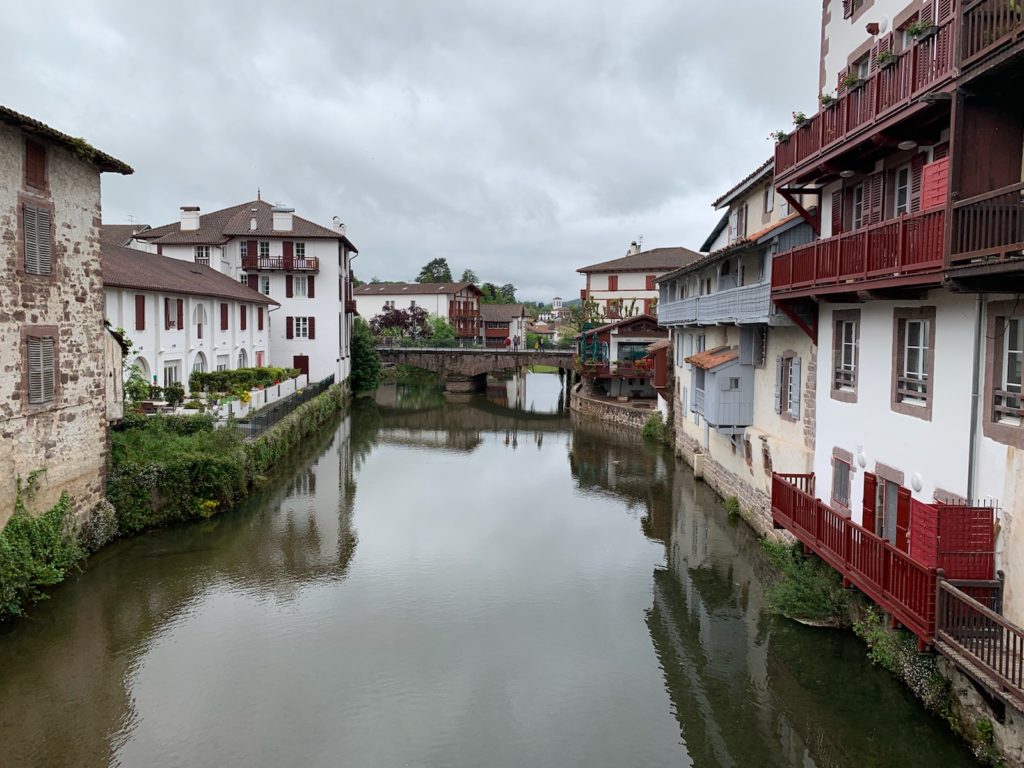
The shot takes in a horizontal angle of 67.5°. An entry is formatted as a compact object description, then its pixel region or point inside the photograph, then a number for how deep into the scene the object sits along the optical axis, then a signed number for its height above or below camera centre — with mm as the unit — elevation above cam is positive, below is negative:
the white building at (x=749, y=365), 18391 -676
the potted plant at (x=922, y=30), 10430 +4268
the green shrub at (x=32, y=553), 14289 -4311
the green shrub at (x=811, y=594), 14141 -4732
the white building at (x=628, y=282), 64375 +4958
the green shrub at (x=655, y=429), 36906 -4357
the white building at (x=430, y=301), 103188 +5295
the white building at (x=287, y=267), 51188 +4818
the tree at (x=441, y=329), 94312 +1277
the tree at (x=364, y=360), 62594 -1701
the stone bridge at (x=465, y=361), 64375 -1834
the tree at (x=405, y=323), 96688 +2078
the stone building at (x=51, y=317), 14883 +452
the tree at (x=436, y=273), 158750 +14032
